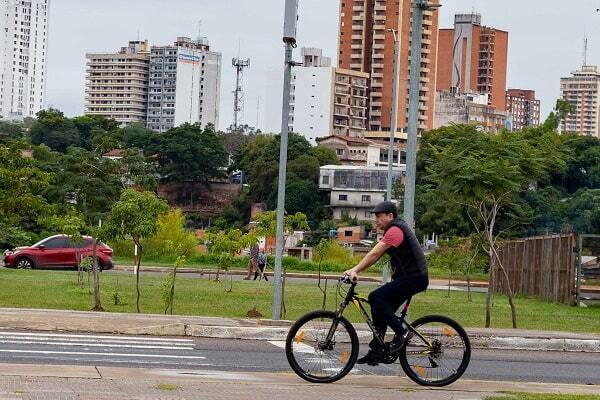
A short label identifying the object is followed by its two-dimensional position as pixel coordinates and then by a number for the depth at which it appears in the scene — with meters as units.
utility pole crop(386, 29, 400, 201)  44.67
